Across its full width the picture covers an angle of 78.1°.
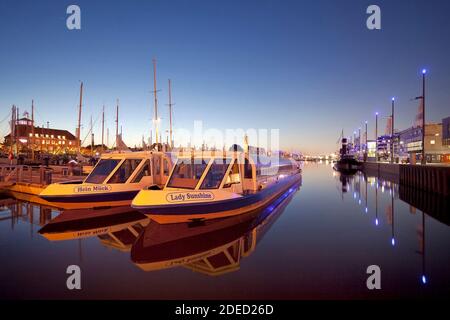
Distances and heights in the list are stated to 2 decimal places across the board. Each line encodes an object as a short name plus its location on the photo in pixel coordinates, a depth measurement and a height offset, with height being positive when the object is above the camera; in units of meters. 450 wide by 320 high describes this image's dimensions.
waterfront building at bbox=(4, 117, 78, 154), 147.12 +10.97
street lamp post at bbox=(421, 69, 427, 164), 30.53 +7.01
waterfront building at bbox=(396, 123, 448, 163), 97.61 +6.95
